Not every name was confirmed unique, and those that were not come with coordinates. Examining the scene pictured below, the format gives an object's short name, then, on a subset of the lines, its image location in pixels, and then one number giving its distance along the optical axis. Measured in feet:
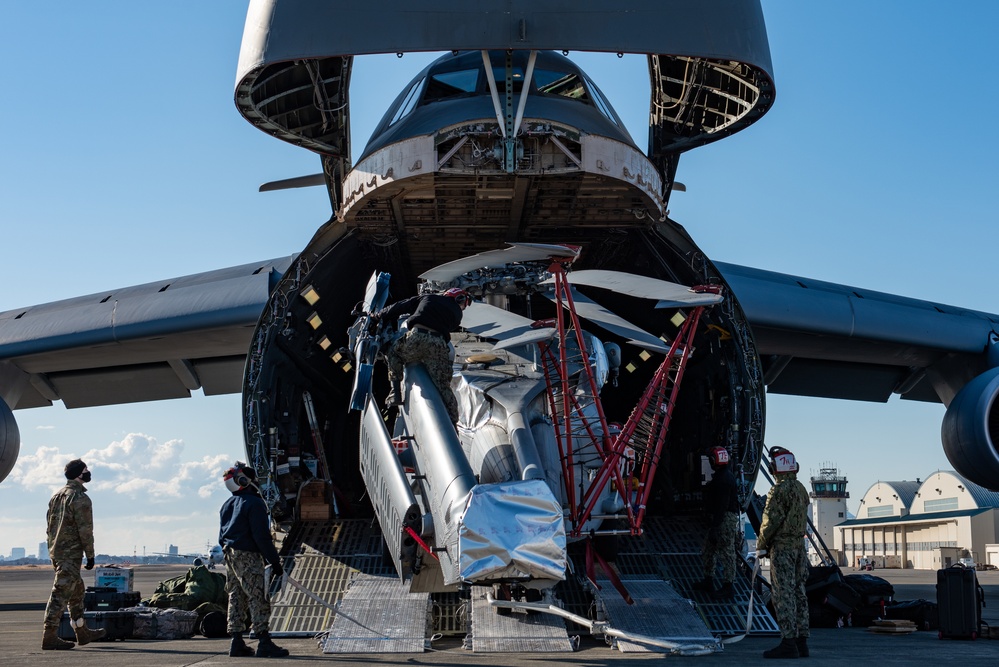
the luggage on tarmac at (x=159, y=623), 33.01
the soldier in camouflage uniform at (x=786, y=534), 27.76
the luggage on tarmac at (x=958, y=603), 31.35
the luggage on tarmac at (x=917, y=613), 36.52
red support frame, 29.04
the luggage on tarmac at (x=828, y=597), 37.73
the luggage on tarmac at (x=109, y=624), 32.09
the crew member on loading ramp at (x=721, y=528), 34.71
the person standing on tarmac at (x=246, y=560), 27.37
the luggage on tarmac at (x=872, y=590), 38.93
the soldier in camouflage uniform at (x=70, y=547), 30.19
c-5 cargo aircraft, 31.99
